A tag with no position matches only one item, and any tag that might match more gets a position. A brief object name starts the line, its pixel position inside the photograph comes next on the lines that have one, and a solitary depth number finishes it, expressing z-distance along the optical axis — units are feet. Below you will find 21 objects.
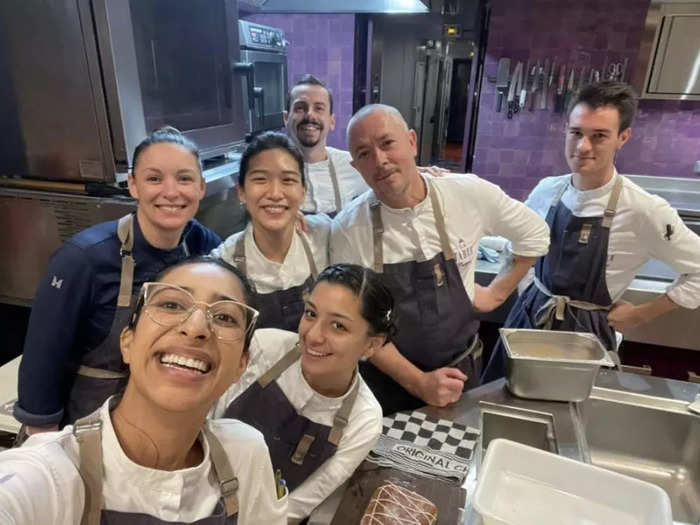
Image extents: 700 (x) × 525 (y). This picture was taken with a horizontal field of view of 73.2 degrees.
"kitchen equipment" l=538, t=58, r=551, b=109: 10.27
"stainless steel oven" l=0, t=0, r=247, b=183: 4.32
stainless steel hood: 6.57
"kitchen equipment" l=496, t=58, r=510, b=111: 10.36
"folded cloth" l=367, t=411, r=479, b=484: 3.47
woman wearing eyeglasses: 2.18
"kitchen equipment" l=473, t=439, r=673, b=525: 2.79
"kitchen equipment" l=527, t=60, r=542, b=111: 10.30
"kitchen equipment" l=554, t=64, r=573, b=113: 10.18
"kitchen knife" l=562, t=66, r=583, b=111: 10.14
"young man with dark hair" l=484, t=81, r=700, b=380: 5.35
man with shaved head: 4.68
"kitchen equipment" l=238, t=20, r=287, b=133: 6.90
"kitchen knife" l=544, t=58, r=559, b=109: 10.25
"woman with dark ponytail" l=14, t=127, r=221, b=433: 3.74
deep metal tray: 4.14
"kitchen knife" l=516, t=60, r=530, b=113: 10.40
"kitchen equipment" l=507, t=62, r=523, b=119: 10.37
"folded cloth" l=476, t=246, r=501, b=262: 8.71
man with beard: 6.67
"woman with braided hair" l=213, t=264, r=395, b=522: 3.45
